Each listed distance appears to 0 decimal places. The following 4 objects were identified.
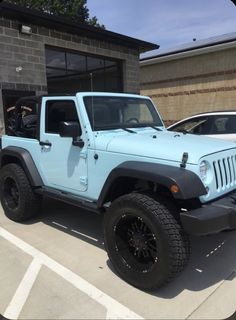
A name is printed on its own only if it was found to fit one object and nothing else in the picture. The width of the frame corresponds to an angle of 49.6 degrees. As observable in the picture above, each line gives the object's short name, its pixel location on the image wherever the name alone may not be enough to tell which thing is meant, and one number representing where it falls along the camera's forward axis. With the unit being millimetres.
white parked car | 5220
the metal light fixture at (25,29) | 6364
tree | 20784
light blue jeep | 2276
